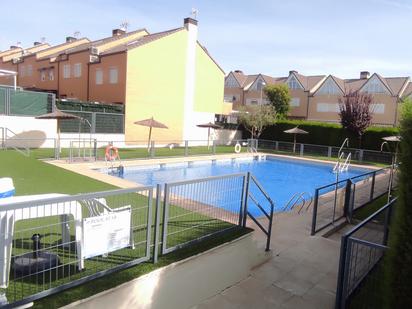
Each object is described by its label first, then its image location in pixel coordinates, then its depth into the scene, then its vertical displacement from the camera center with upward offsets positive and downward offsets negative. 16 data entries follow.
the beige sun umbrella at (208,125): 28.14 -0.14
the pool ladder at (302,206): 11.25 -2.53
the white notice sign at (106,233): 4.10 -1.37
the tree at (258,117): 31.56 +0.87
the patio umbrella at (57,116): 18.05 -0.06
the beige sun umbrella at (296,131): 28.28 -0.17
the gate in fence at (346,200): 9.07 -2.01
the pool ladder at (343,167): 21.87 -2.19
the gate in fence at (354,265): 4.25 -1.77
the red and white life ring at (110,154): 17.36 -1.81
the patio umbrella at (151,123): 23.53 -0.20
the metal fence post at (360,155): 25.03 -1.56
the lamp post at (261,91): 48.09 +4.93
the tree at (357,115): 26.86 +1.33
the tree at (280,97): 42.72 +3.65
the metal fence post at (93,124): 23.80 -0.46
